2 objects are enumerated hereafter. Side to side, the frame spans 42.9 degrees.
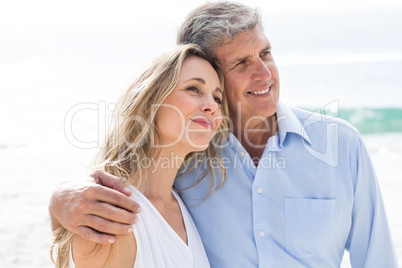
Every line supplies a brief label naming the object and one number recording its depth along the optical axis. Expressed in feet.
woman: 7.64
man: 8.31
